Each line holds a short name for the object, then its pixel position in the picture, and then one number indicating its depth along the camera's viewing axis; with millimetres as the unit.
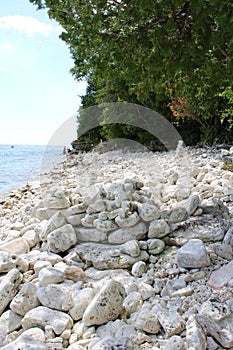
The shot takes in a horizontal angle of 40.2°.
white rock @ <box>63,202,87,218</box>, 3910
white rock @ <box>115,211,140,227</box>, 3453
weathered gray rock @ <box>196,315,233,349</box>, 1860
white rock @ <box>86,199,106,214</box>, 3795
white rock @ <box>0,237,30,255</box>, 3480
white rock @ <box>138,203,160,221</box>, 3521
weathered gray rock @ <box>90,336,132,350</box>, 1853
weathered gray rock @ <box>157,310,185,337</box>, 1971
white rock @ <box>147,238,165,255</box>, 3135
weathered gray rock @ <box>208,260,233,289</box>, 2435
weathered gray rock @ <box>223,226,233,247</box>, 3010
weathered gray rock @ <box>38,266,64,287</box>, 2621
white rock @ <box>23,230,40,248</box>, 3652
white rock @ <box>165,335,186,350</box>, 1821
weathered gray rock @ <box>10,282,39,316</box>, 2402
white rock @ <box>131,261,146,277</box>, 2836
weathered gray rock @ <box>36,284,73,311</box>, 2379
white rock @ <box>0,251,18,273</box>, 2955
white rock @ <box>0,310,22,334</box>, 2307
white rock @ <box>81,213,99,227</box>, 3678
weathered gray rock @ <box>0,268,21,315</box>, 2525
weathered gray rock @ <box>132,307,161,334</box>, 2027
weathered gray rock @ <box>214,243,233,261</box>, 2855
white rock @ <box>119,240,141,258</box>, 3047
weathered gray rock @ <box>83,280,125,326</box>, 2170
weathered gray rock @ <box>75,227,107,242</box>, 3533
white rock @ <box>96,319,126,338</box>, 2104
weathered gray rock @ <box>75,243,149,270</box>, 2996
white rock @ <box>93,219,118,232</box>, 3535
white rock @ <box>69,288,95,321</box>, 2322
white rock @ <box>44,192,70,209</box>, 4102
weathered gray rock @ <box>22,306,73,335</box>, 2189
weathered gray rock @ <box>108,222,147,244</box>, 3408
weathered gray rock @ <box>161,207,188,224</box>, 3619
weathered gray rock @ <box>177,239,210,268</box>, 2701
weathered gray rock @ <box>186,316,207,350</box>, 1799
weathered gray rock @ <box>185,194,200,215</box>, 3768
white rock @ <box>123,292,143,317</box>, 2297
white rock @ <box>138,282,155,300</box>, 2434
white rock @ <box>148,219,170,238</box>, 3312
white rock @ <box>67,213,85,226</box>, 3783
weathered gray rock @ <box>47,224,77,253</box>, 3334
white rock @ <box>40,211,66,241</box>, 3562
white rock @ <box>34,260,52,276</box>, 2895
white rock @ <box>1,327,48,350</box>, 1935
